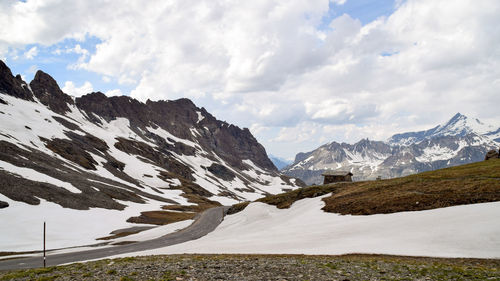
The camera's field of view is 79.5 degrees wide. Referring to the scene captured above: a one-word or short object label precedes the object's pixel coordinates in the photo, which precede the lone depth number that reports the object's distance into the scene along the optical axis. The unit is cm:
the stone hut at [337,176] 9475
